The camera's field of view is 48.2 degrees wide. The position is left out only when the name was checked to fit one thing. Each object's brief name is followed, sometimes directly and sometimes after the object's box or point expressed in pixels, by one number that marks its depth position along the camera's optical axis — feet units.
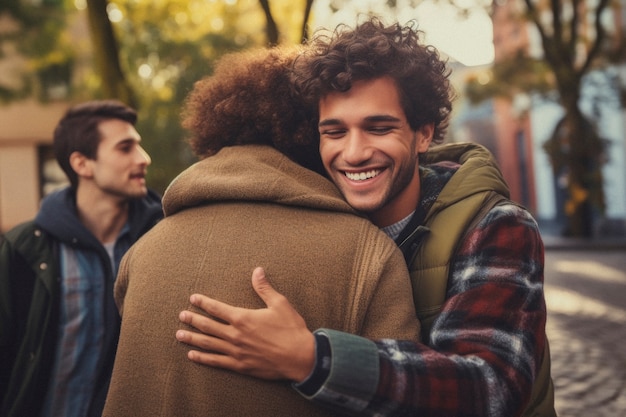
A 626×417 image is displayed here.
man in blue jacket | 10.61
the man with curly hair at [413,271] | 6.11
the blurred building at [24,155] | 78.23
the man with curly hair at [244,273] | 6.25
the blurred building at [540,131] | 64.80
